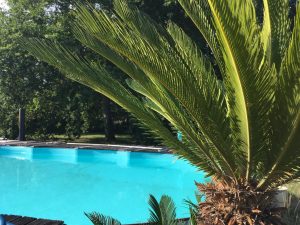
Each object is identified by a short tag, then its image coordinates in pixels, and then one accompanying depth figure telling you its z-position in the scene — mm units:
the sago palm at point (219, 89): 2057
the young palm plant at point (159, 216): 2398
